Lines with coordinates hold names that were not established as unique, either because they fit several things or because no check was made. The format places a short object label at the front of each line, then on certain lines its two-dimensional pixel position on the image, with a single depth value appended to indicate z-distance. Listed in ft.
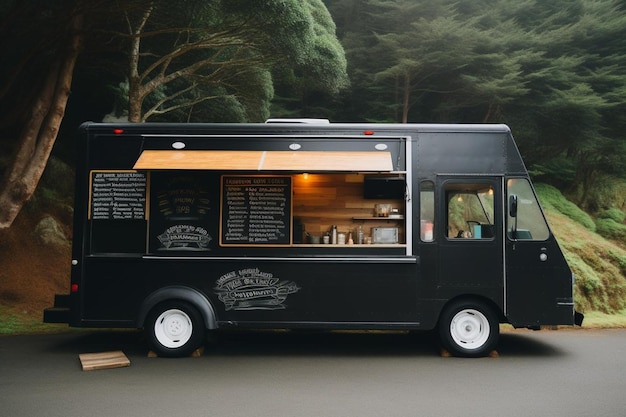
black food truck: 27.17
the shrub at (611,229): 62.83
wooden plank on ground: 25.03
